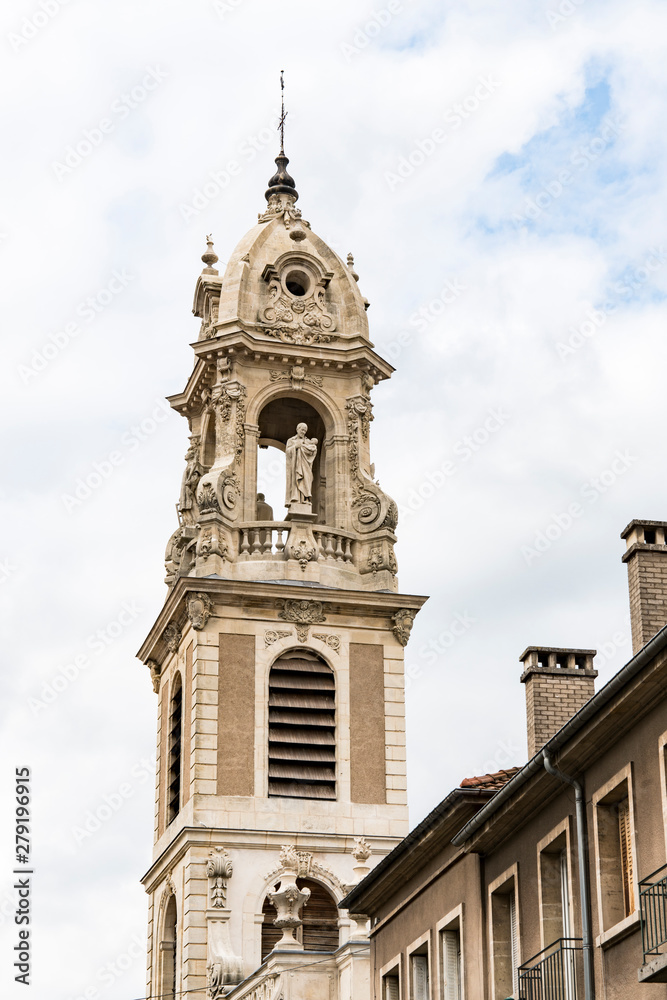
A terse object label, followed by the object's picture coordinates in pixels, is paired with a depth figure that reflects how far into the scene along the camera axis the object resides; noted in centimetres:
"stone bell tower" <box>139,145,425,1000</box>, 5062
